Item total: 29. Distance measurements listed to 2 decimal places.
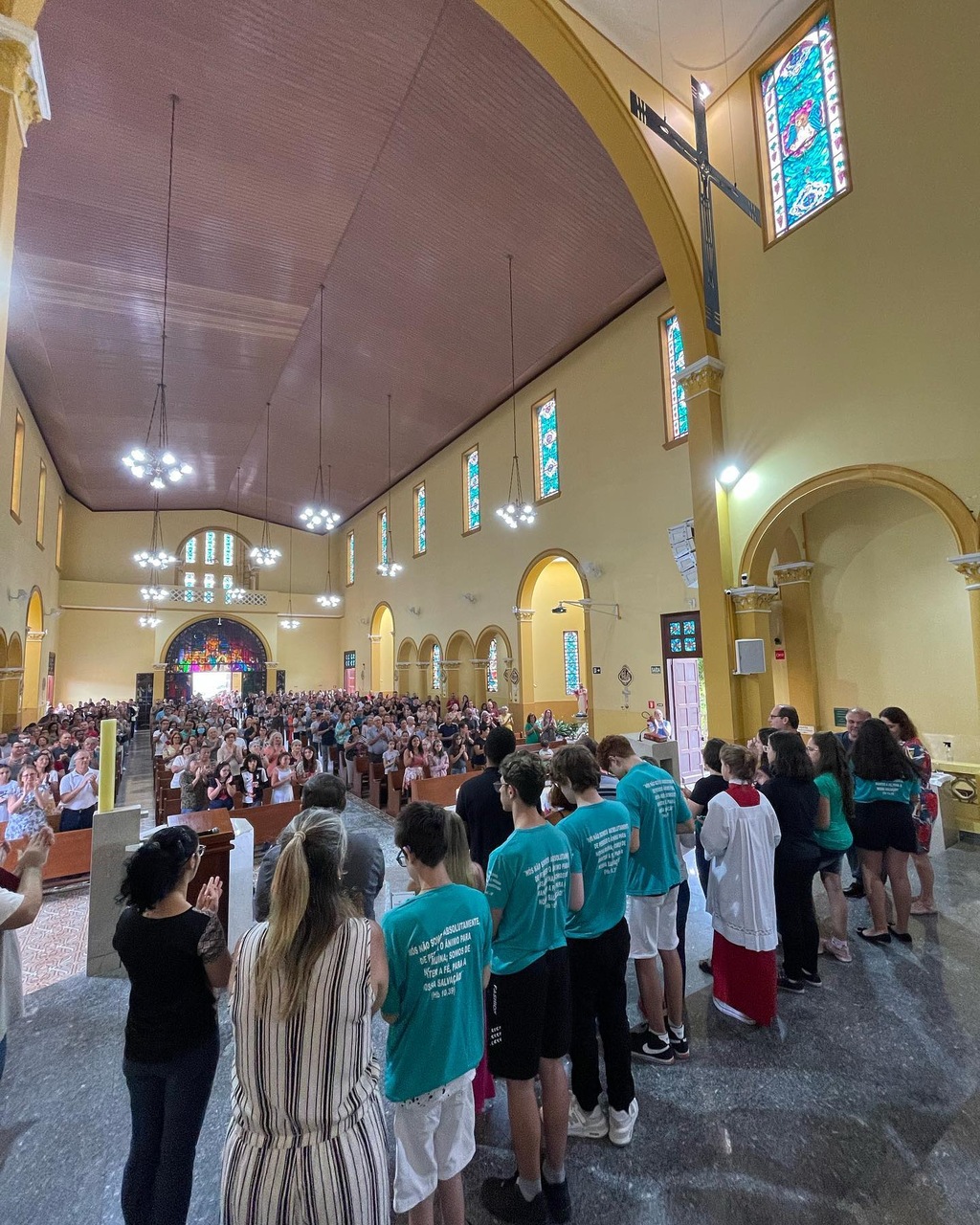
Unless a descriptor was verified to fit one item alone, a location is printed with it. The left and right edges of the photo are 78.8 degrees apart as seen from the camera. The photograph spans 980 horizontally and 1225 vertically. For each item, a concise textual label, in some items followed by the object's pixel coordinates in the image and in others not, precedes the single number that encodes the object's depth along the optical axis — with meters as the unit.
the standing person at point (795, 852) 3.17
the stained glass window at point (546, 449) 12.30
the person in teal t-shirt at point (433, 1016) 1.51
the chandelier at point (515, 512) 9.84
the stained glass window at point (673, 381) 9.50
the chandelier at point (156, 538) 20.61
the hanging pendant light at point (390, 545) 19.10
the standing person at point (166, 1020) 1.54
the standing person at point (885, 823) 3.71
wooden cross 5.22
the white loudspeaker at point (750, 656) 6.93
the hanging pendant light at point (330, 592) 16.90
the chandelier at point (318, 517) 11.79
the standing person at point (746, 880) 2.83
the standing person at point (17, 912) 1.96
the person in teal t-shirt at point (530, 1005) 1.90
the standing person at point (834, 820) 3.33
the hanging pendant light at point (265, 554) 14.67
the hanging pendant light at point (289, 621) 22.20
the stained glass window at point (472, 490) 14.91
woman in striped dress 1.23
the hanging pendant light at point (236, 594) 21.97
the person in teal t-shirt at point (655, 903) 2.66
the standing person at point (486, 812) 2.83
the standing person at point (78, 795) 5.25
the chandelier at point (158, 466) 7.87
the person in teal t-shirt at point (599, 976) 2.23
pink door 9.44
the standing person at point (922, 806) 4.03
